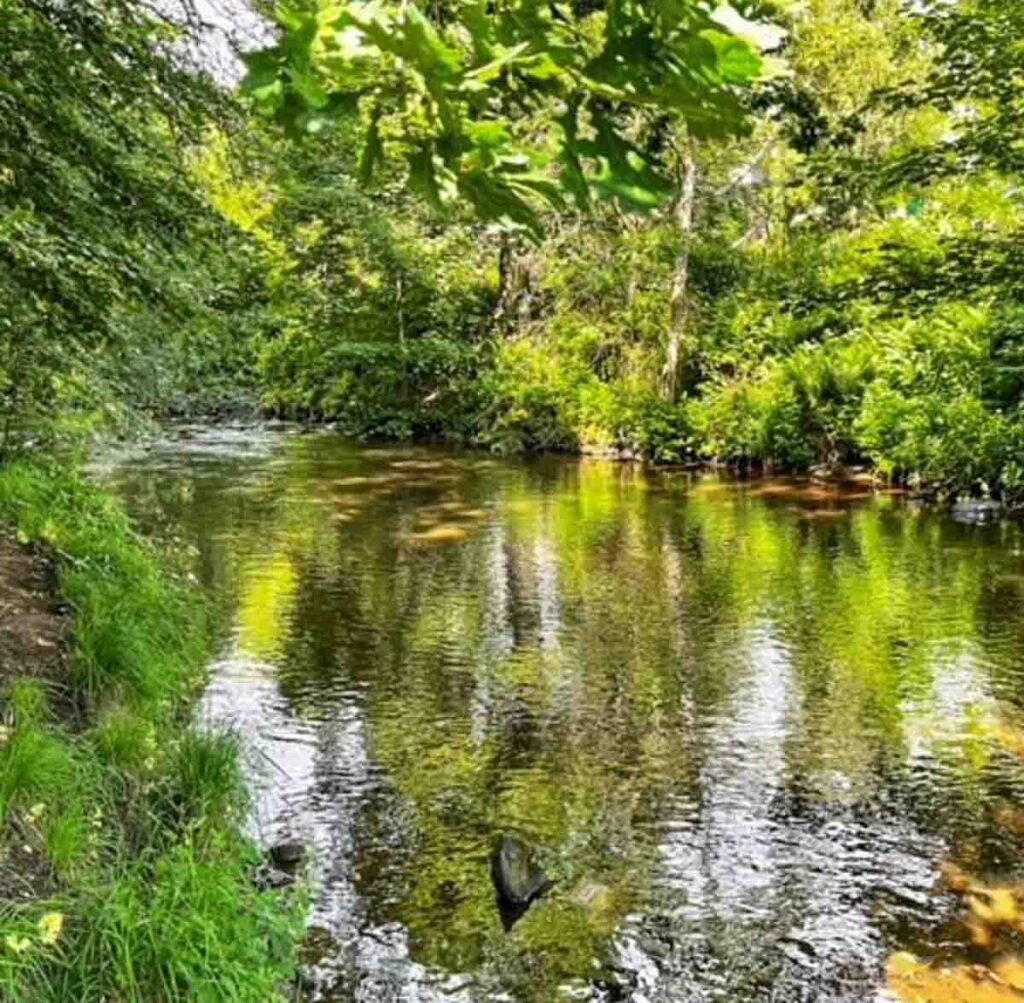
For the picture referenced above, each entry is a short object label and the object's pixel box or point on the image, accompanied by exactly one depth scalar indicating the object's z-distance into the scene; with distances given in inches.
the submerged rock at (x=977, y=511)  476.7
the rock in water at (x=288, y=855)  177.9
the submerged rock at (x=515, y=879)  167.9
